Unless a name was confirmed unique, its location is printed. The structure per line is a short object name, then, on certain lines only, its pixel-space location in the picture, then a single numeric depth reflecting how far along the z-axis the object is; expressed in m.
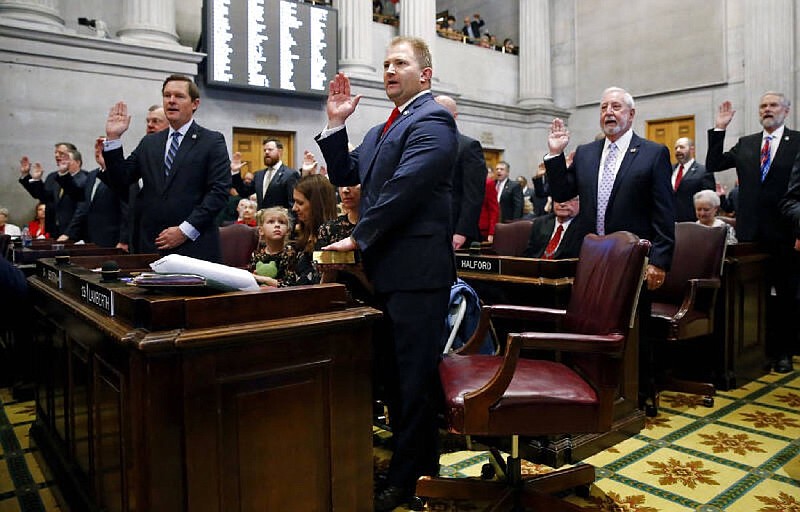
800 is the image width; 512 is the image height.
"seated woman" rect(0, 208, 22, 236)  6.21
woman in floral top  2.58
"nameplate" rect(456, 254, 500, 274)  3.15
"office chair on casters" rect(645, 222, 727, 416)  3.51
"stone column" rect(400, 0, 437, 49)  10.44
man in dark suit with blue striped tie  3.17
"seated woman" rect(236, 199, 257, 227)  5.76
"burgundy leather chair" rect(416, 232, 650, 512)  1.95
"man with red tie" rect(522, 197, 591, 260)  3.42
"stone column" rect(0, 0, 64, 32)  6.77
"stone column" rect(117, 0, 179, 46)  7.57
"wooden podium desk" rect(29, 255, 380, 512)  1.55
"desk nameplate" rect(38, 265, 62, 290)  2.50
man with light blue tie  3.15
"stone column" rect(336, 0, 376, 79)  9.59
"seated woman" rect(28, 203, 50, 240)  6.91
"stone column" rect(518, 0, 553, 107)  12.80
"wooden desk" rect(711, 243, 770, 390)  3.95
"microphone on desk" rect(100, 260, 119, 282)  2.03
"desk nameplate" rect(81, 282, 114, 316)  1.79
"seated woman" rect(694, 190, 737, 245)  4.52
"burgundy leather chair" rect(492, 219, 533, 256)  4.73
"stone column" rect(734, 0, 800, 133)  9.88
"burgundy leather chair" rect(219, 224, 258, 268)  4.18
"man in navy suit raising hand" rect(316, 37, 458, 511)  2.17
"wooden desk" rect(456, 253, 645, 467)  2.80
